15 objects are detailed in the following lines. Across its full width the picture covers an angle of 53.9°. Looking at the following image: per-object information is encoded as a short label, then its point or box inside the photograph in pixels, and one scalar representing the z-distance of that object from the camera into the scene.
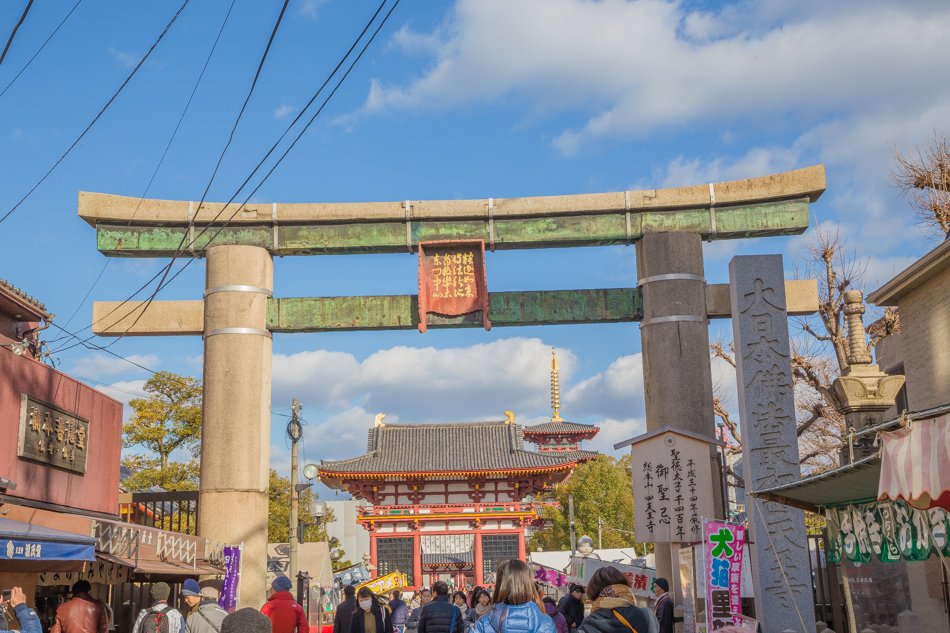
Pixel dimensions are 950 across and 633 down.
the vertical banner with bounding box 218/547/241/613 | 14.34
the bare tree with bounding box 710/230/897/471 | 21.41
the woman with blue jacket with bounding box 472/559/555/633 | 5.14
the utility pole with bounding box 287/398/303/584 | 19.05
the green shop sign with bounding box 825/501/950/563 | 7.25
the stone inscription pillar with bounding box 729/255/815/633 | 12.29
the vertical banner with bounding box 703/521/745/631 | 11.38
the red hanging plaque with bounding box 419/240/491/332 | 15.73
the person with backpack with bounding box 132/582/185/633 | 7.82
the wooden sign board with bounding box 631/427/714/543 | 14.11
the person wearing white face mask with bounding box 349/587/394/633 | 11.38
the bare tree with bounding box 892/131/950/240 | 19.22
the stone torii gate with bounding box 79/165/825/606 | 14.85
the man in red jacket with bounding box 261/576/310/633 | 9.42
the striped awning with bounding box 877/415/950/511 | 5.43
